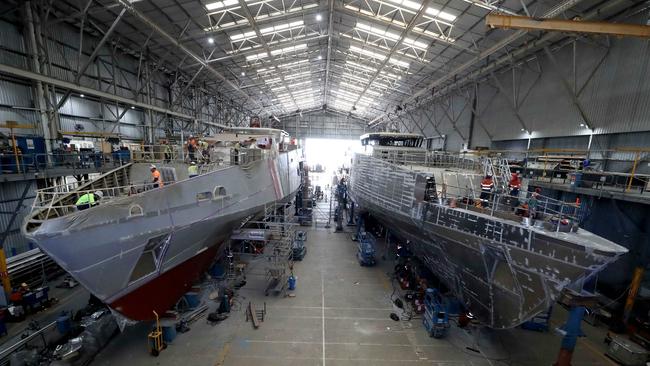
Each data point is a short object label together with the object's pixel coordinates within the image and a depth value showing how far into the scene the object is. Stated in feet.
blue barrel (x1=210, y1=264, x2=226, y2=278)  33.36
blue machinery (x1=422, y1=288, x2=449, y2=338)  23.80
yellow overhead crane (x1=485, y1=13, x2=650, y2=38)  27.86
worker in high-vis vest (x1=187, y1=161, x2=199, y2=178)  24.34
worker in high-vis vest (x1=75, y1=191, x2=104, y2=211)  18.26
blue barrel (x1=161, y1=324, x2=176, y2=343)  22.89
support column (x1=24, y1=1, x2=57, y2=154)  32.81
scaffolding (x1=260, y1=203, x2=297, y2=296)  30.78
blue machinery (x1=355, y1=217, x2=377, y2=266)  37.72
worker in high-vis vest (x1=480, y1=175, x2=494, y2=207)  23.73
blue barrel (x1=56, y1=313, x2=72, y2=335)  22.73
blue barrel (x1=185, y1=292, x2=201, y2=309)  27.27
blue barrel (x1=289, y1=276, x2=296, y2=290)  30.99
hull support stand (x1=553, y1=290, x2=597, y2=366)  15.87
